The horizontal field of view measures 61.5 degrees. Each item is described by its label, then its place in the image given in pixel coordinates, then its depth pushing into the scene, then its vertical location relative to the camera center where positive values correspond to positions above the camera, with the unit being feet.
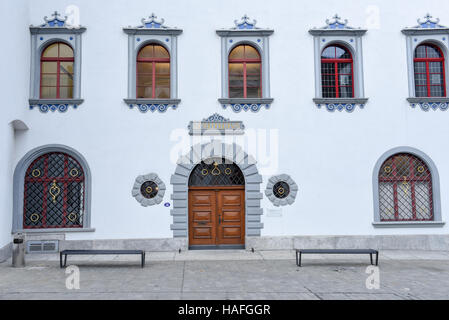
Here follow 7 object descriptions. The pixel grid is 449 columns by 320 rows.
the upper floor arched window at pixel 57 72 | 39.78 +12.29
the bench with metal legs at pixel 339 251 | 31.50 -5.51
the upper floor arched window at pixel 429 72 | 41.37 +12.45
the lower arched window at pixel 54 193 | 38.40 -0.50
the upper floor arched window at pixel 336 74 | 41.11 +12.23
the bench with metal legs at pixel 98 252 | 30.98 -5.33
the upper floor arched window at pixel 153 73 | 40.22 +12.23
